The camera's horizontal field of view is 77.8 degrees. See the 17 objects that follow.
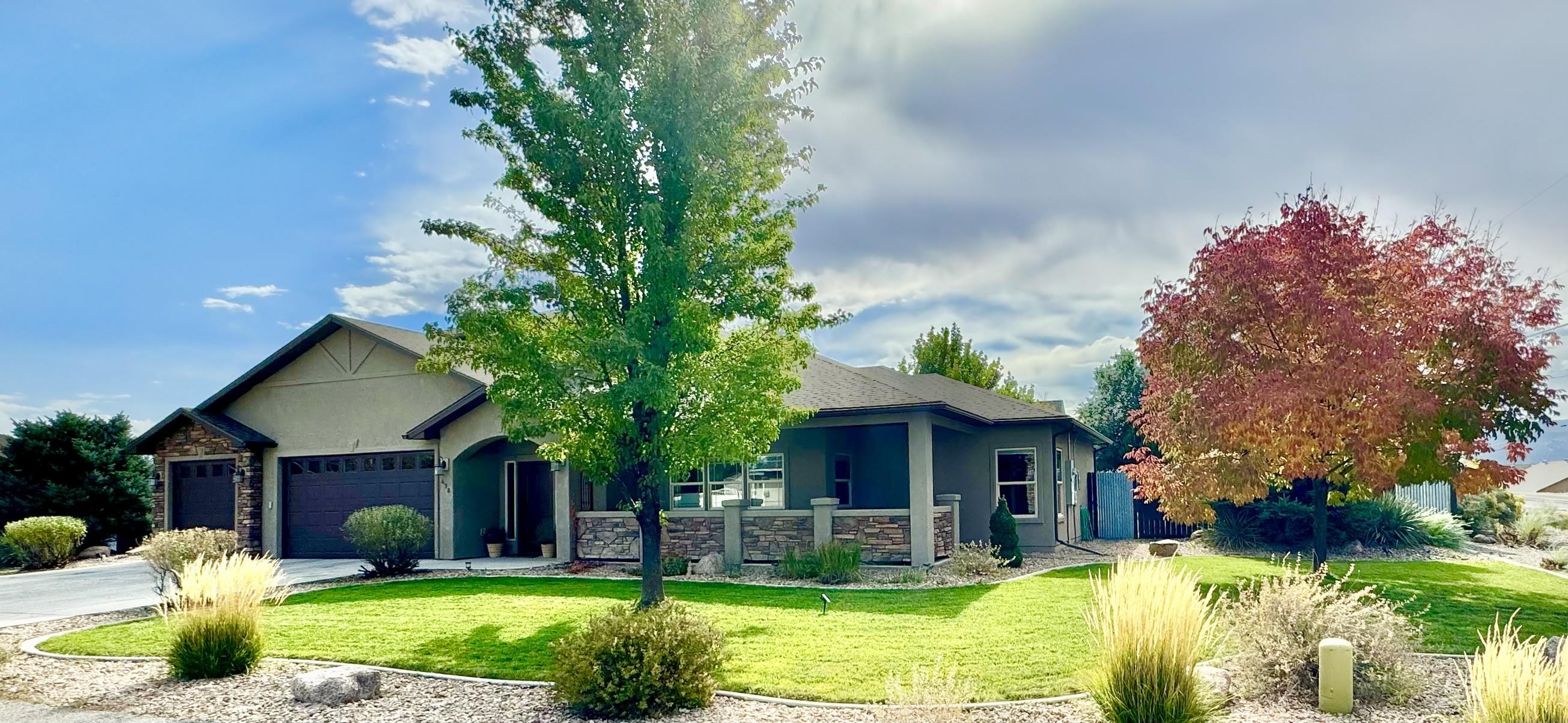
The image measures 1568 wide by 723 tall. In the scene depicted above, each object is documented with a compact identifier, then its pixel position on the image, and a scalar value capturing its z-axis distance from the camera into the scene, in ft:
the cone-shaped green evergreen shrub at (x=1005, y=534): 53.88
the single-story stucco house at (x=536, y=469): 55.11
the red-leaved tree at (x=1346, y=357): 36.63
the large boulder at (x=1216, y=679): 21.49
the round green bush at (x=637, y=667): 22.41
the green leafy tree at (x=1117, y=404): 100.22
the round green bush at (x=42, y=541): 66.44
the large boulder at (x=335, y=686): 24.61
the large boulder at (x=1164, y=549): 59.26
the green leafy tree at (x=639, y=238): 32.53
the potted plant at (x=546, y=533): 62.54
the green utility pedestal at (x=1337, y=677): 21.63
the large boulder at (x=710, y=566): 51.72
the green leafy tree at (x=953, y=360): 129.39
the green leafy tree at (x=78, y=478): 76.07
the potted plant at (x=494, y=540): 63.31
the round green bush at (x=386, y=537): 53.01
